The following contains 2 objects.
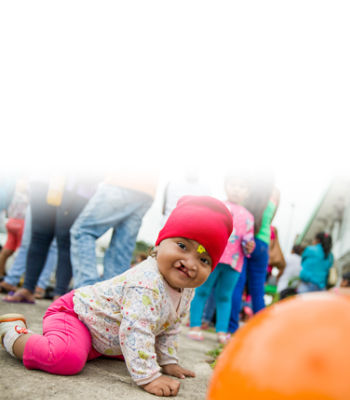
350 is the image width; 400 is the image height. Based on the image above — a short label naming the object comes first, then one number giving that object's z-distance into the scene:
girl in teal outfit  5.79
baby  1.52
